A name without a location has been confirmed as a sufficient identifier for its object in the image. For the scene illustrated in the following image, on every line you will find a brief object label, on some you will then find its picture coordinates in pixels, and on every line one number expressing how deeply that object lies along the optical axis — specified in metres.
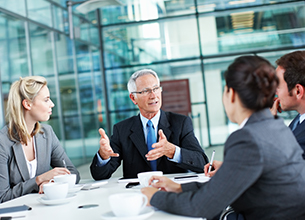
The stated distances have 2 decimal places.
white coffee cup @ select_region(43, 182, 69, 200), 1.68
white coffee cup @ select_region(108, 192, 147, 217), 1.26
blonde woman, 2.47
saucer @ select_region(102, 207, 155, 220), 1.27
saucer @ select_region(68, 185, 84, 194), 1.99
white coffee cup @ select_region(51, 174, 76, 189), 1.99
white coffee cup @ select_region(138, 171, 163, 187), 1.81
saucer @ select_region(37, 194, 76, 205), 1.67
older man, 2.62
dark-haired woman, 1.24
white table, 1.42
